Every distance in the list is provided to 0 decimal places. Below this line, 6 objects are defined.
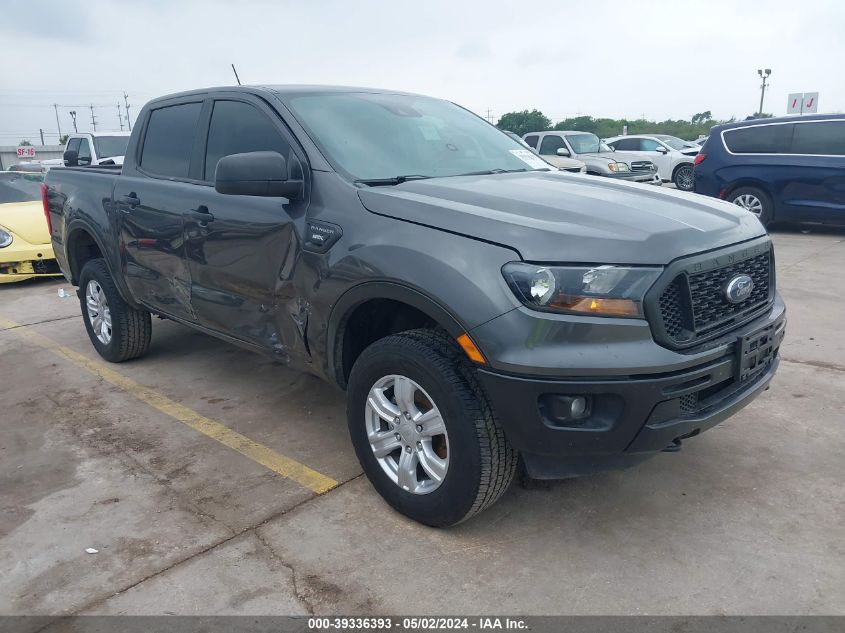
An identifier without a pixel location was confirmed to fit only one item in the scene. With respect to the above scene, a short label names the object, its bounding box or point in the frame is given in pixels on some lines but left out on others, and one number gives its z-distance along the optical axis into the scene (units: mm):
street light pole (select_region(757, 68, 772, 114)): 47875
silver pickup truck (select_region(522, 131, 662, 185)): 15688
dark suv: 9711
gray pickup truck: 2445
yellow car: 8266
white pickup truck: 13766
